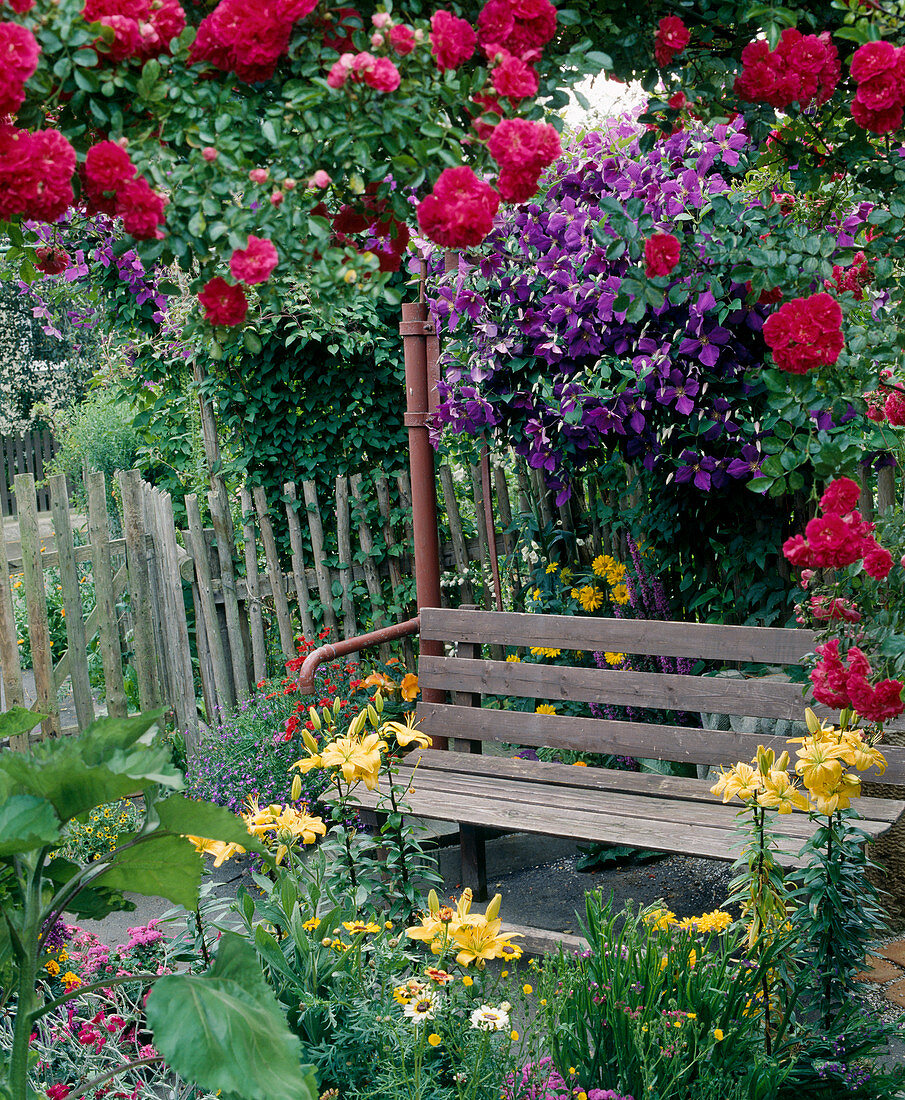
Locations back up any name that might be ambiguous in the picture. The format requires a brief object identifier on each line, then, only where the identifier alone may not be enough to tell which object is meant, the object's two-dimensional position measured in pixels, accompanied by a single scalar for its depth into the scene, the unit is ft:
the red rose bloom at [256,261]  4.87
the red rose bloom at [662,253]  6.51
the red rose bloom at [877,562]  6.40
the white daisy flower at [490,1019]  5.65
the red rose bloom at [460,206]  4.86
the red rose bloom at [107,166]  4.67
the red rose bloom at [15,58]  4.27
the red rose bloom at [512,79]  4.91
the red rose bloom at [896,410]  7.61
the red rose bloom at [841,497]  6.65
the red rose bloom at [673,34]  5.98
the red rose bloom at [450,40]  4.87
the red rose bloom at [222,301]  5.31
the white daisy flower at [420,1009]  5.62
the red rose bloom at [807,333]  6.33
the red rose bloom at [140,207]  4.75
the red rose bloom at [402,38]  4.85
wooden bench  9.78
